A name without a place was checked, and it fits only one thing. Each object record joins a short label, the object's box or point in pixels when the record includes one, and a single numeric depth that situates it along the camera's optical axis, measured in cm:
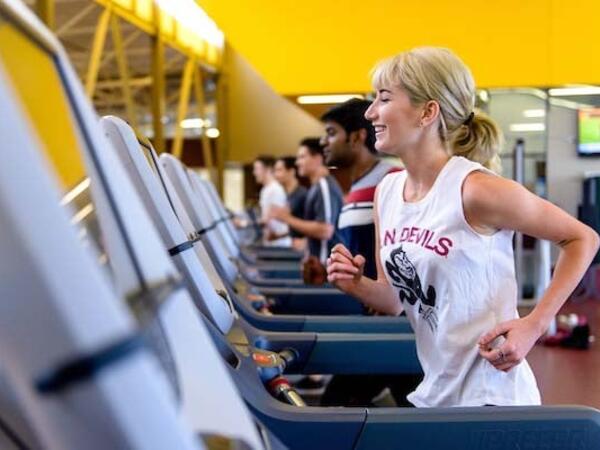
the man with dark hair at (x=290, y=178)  665
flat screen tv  357
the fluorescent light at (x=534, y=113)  566
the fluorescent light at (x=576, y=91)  477
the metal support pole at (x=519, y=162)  551
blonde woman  161
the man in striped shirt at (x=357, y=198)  264
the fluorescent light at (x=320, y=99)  648
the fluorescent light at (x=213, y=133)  1287
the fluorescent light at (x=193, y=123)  1470
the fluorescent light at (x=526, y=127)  544
